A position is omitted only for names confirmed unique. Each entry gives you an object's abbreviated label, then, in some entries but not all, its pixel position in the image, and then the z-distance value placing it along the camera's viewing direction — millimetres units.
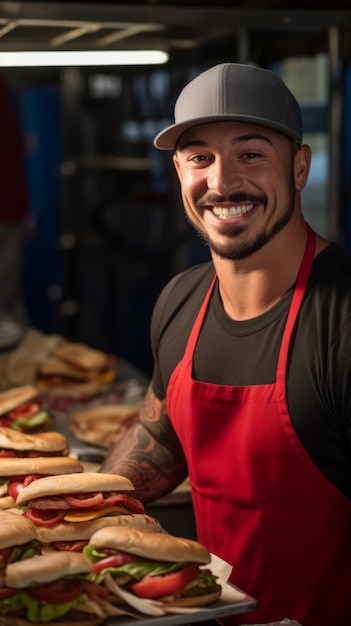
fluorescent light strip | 3324
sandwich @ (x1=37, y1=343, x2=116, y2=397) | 4605
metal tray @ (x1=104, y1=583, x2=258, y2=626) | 1940
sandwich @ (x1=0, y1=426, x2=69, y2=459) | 2768
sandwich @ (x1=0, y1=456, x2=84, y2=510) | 2430
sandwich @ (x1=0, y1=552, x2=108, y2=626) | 1919
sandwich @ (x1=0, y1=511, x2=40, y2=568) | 2012
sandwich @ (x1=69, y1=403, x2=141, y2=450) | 3662
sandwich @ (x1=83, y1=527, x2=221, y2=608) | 1982
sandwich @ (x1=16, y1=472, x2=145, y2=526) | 2219
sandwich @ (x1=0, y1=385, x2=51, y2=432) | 3514
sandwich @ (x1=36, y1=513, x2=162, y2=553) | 2176
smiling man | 2494
